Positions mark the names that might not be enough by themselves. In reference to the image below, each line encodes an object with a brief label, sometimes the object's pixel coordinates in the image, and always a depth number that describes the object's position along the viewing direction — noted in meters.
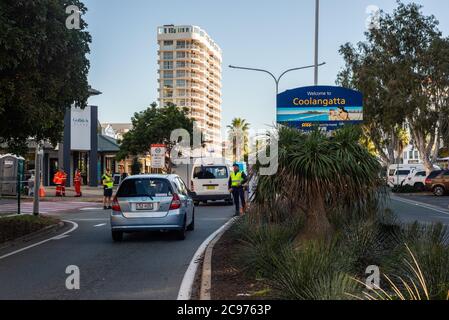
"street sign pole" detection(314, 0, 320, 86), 21.97
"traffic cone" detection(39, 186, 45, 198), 34.50
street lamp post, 36.50
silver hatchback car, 13.20
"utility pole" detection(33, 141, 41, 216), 20.12
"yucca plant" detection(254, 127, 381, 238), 9.80
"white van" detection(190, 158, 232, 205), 27.00
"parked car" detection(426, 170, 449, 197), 38.28
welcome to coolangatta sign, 18.34
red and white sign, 29.75
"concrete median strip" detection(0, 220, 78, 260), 11.87
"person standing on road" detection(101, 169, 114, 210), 25.32
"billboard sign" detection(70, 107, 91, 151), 48.09
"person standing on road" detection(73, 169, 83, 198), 35.41
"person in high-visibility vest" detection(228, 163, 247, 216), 20.20
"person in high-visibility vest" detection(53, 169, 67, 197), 34.81
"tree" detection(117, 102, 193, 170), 46.19
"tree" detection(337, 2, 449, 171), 41.94
